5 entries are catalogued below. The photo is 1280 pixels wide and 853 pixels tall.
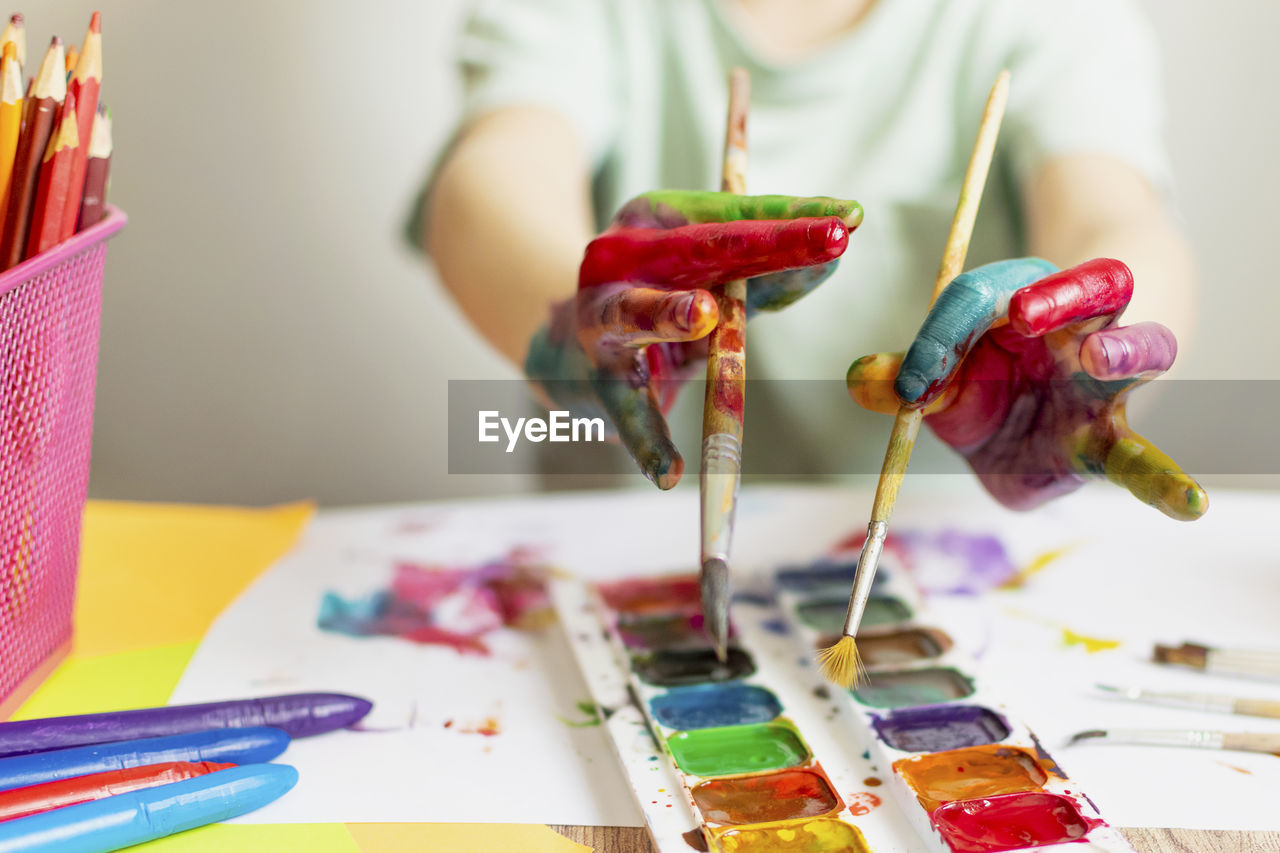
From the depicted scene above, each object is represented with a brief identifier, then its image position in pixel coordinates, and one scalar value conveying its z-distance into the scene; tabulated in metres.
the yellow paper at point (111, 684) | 0.51
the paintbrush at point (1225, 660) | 0.52
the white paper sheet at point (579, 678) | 0.44
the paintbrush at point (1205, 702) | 0.49
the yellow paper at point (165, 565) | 0.59
